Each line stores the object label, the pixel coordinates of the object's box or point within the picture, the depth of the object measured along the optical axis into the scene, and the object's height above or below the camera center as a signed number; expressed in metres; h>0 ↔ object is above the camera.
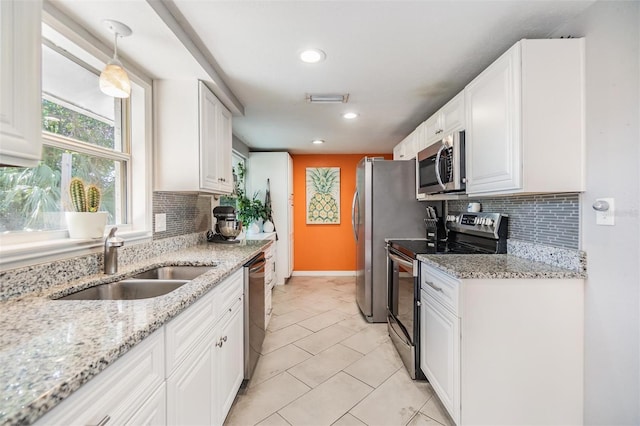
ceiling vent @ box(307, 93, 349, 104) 2.50 +1.00
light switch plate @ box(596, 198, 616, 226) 1.31 -0.02
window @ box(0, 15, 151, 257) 1.26 +0.33
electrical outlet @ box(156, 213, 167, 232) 2.04 -0.08
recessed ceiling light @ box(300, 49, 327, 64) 1.80 +1.01
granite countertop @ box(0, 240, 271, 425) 0.54 -0.33
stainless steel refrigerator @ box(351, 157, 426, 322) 3.08 +0.00
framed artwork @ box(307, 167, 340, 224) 5.24 +0.31
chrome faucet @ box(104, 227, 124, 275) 1.43 -0.20
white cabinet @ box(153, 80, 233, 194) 2.03 +0.54
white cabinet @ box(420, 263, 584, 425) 1.46 -0.73
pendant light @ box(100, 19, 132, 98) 1.33 +0.63
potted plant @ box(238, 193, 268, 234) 4.30 -0.03
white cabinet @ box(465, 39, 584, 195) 1.47 +0.50
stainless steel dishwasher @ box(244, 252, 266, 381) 1.96 -0.74
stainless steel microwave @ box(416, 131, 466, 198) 2.04 +0.35
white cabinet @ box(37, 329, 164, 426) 0.61 -0.45
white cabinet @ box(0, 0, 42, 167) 0.74 +0.35
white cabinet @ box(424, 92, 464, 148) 2.09 +0.74
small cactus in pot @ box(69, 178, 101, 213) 1.36 +0.07
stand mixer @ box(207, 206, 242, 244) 2.60 -0.13
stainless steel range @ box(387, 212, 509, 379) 2.08 -0.35
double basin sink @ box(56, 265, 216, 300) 1.31 -0.38
